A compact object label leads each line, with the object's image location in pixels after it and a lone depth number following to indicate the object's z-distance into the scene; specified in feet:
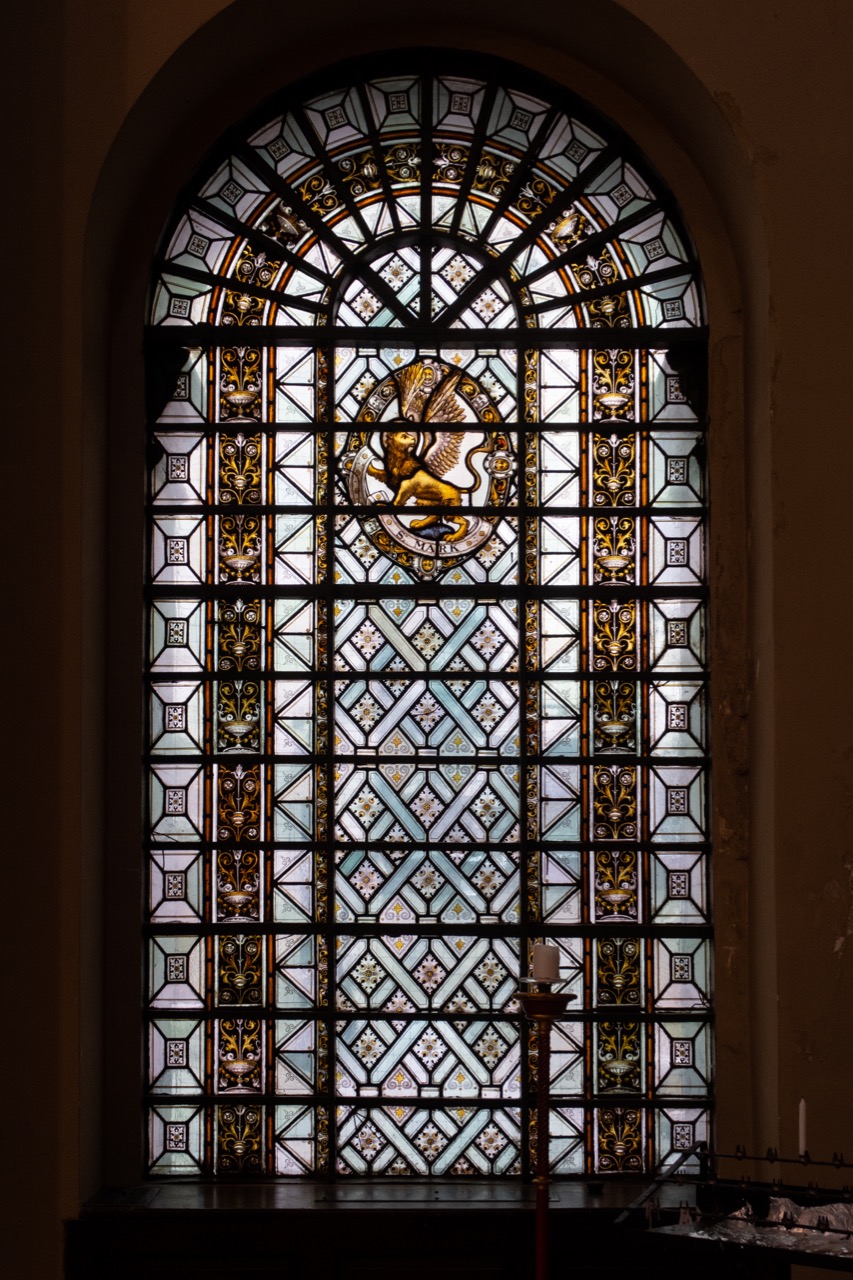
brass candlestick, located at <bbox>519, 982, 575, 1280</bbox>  13.82
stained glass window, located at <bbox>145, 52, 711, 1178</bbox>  18.04
